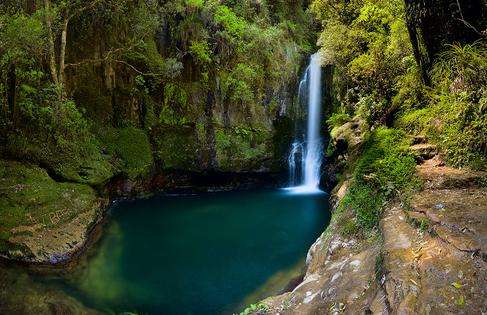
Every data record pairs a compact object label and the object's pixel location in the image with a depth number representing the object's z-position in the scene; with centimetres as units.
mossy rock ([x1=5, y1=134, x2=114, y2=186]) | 1059
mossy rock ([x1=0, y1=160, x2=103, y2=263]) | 830
